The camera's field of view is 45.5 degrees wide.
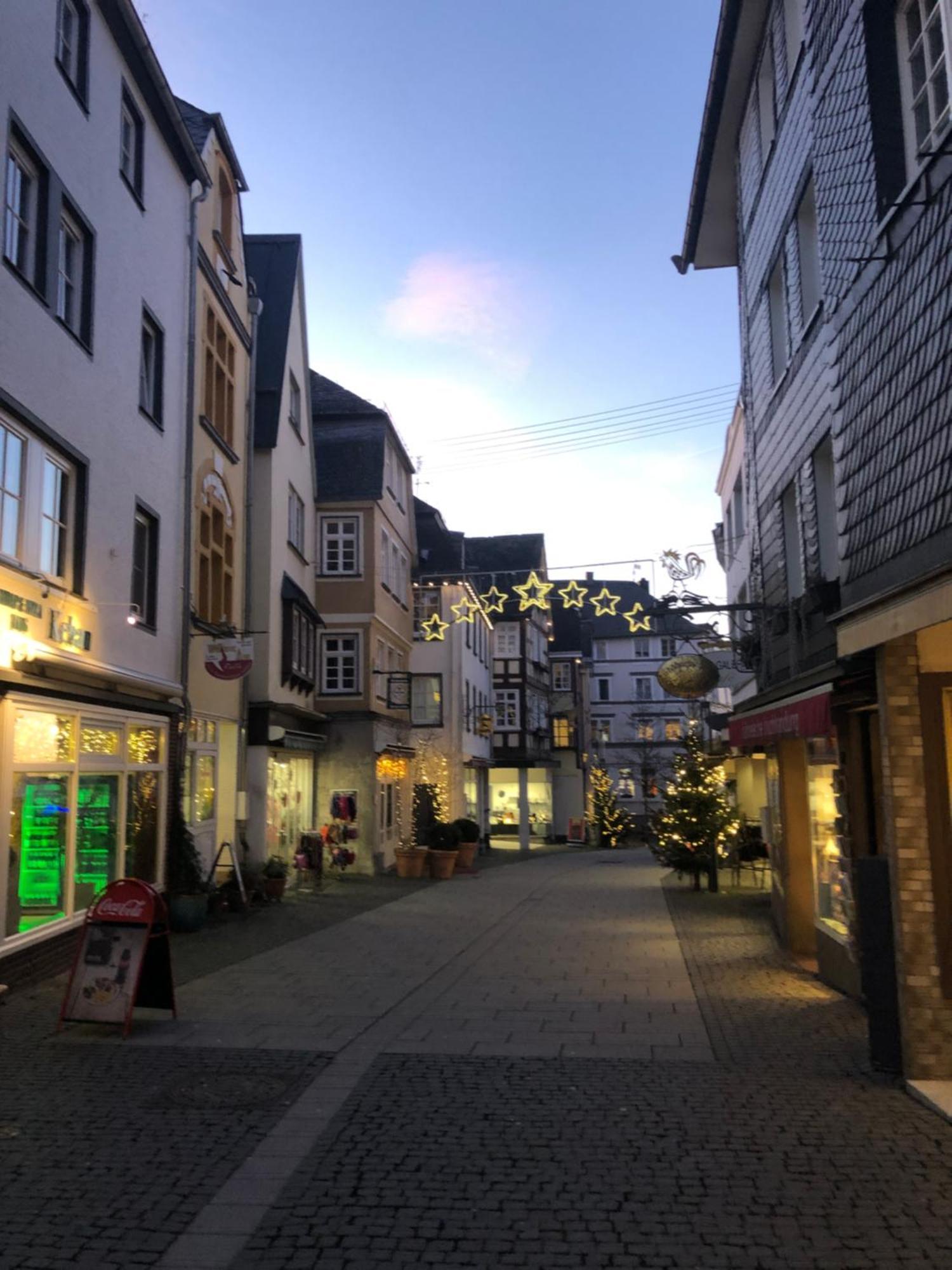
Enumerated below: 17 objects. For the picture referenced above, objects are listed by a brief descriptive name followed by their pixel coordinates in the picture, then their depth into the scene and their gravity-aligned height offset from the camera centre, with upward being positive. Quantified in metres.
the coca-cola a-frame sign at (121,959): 8.61 -1.12
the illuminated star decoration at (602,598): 17.92 +3.49
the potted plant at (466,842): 28.45 -0.79
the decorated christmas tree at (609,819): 50.75 -0.43
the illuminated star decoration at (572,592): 19.31 +3.73
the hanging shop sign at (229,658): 16.42 +2.21
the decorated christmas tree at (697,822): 21.38 -0.24
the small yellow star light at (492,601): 38.03 +7.21
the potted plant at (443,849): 26.53 -0.90
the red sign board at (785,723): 8.53 +0.74
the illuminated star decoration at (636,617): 15.16 +2.66
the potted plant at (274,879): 19.12 -1.13
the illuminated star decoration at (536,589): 19.78 +3.93
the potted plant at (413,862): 26.58 -1.19
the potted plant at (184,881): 15.07 -0.94
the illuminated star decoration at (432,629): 32.99 +5.45
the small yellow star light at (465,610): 35.93 +6.46
